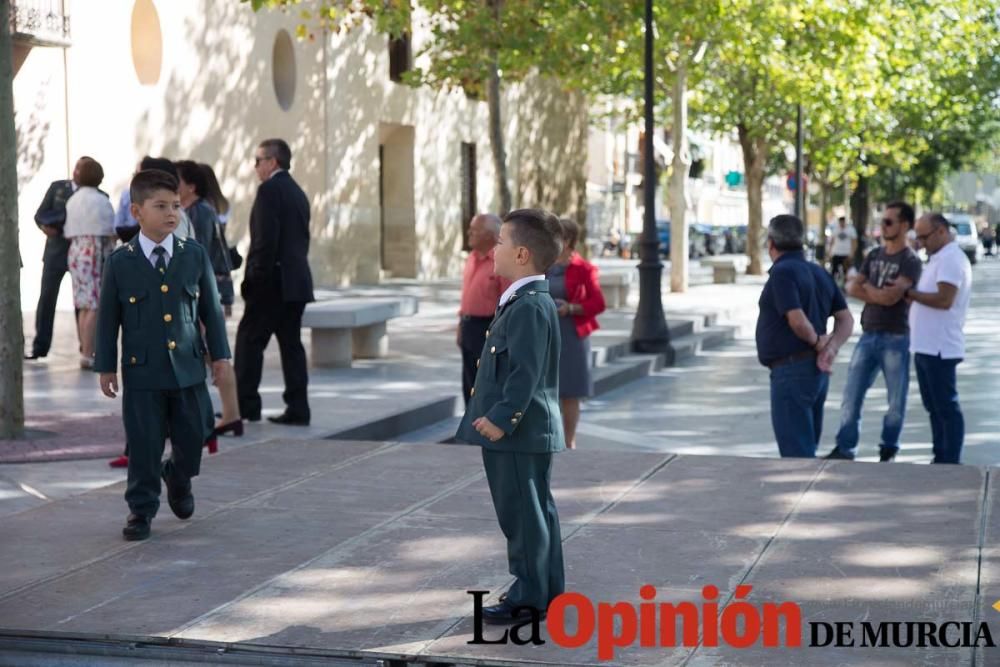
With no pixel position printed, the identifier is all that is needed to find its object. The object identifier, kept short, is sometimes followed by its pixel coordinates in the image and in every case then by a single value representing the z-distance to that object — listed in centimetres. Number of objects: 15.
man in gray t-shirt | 1033
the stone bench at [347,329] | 1470
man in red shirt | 1027
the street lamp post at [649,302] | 1812
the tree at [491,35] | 1991
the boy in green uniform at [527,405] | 539
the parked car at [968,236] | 5850
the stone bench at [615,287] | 2431
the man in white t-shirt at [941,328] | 999
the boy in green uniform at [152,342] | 689
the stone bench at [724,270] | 3506
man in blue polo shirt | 912
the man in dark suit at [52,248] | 1327
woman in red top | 991
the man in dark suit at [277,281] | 1030
